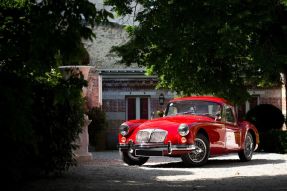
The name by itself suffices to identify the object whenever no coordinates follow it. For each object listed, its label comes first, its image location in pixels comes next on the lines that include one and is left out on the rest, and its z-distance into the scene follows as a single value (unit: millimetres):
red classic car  12312
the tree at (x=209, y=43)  13000
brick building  25703
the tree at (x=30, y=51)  5930
